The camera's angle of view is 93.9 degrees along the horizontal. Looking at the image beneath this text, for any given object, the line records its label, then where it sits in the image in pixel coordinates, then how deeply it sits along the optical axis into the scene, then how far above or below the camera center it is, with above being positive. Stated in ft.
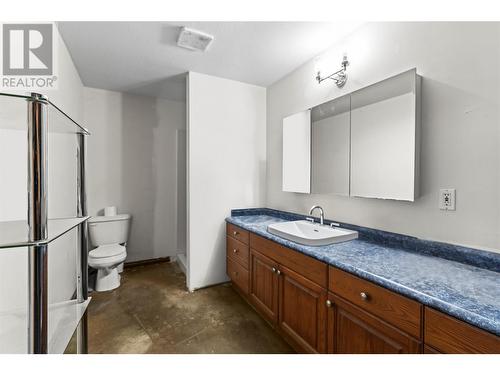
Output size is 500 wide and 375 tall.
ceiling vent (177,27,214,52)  5.68 +3.73
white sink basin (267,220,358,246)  4.88 -1.15
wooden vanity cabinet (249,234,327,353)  4.41 -2.41
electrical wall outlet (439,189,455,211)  4.07 -0.24
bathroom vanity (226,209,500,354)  2.61 -1.65
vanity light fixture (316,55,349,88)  5.90 +2.88
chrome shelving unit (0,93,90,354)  2.15 -0.44
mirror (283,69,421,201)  4.54 +1.03
